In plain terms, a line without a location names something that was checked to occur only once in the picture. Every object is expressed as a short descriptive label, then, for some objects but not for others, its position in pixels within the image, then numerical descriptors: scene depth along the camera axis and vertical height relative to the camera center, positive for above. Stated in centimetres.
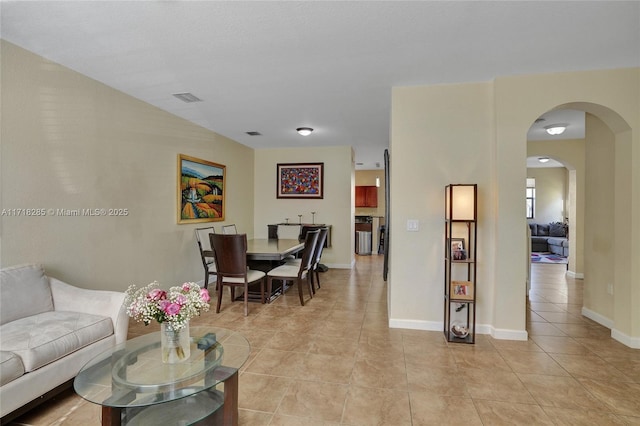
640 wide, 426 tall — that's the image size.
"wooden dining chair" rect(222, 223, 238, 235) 532 -28
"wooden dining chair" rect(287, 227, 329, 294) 468 -63
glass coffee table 150 -88
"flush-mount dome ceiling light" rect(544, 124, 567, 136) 475 +138
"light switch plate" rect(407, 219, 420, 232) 338 -10
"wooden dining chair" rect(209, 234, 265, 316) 372 -60
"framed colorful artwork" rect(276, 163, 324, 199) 675 +75
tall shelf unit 303 -45
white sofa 182 -82
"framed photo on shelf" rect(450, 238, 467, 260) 311 -34
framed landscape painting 459 +37
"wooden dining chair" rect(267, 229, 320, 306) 419 -78
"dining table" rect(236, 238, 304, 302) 396 -52
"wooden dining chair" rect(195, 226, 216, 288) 431 -54
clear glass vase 176 -76
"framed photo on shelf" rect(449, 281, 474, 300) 306 -74
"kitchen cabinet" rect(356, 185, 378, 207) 1004 +62
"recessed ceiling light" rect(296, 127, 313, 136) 519 +142
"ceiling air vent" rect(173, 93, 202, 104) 365 +140
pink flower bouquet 173 -54
